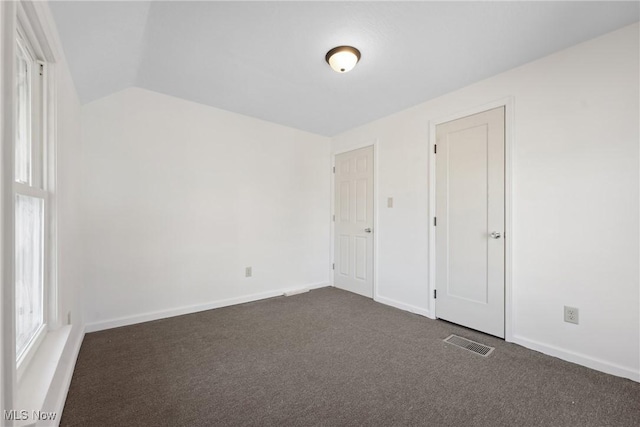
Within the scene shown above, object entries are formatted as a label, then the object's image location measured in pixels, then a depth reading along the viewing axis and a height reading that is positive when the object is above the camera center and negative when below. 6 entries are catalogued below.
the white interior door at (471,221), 2.53 -0.08
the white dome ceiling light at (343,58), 2.13 +1.20
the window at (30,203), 1.28 +0.04
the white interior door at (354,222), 3.79 -0.12
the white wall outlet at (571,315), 2.11 -0.76
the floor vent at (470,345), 2.28 -1.11
